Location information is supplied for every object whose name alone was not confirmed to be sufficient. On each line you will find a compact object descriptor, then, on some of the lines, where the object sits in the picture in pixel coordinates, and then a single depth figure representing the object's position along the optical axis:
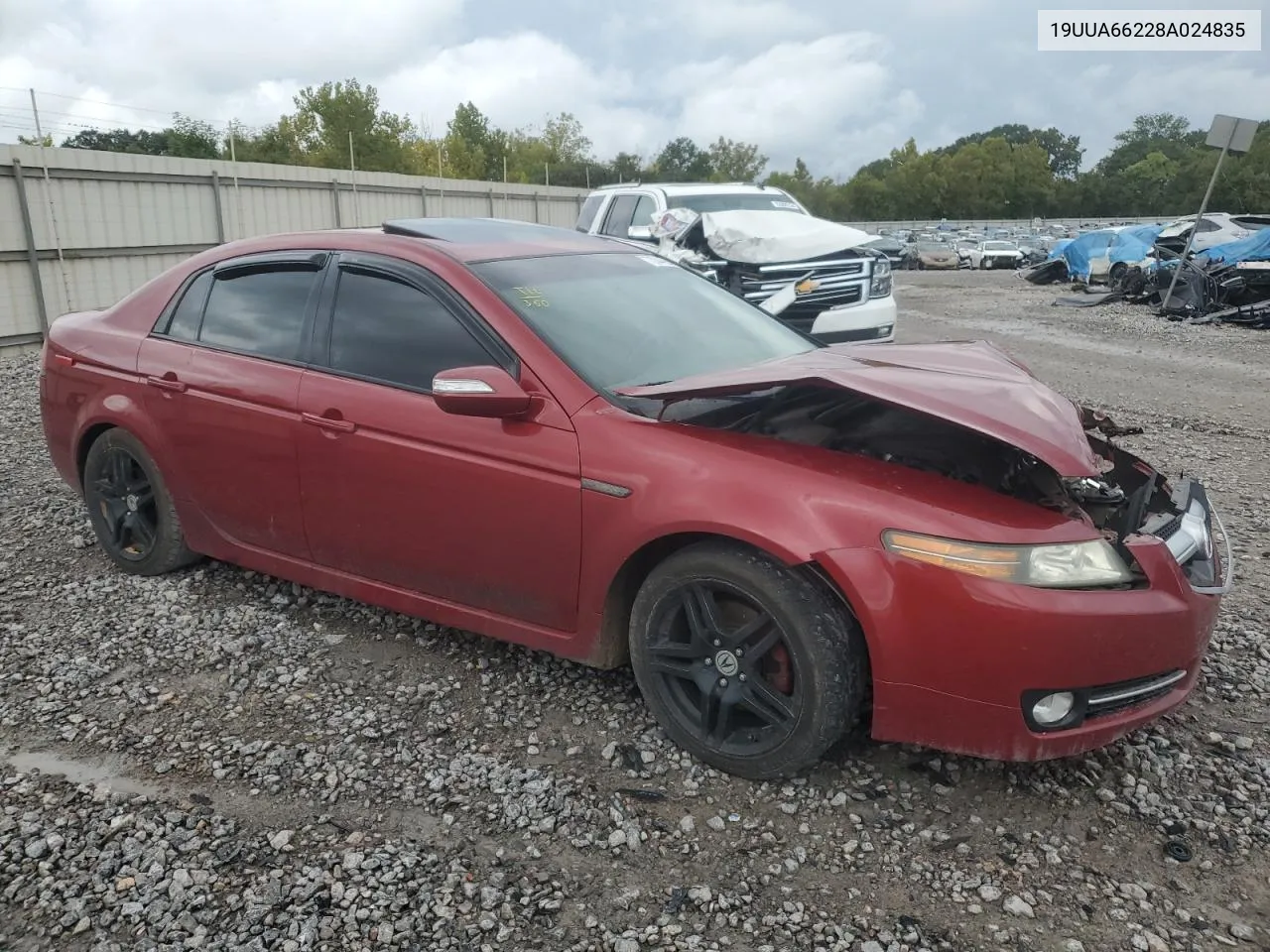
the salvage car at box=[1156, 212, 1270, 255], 20.38
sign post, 15.41
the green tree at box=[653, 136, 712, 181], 80.81
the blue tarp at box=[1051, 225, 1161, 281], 21.66
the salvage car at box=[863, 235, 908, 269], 9.59
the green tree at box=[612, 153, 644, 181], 66.62
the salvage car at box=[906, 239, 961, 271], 38.41
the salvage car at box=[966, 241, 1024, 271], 37.53
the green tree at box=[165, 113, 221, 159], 48.49
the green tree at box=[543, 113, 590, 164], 74.50
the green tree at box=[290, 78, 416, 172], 51.75
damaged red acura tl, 2.56
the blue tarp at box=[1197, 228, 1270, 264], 15.95
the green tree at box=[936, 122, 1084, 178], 113.38
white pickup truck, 8.57
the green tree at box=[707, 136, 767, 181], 80.69
